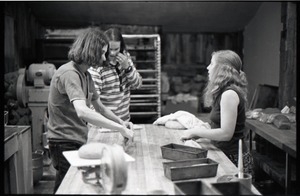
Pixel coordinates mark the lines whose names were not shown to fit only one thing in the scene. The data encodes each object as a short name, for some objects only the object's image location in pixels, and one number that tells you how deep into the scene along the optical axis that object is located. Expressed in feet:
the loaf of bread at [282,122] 12.71
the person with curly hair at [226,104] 8.03
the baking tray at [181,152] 7.03
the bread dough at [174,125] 10.26
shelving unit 18.66
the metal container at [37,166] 13.32
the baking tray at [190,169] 6.21
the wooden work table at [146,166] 5.86
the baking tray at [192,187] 5.45
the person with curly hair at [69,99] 7.89
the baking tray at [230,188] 5.50
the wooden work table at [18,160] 9.61
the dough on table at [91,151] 6.13
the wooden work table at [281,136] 10.83
